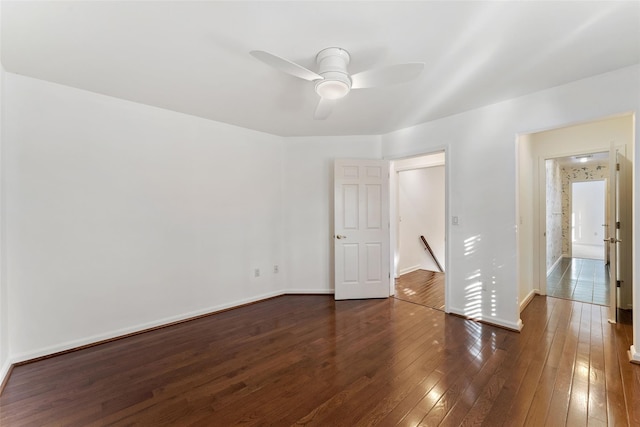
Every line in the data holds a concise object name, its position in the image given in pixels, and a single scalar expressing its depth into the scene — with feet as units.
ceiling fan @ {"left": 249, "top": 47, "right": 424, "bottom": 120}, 5.48
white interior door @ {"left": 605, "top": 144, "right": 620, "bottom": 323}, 9.14
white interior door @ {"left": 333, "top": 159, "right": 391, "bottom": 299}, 12.42
